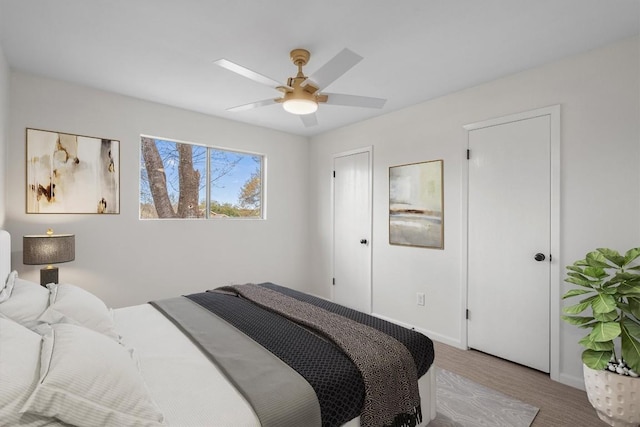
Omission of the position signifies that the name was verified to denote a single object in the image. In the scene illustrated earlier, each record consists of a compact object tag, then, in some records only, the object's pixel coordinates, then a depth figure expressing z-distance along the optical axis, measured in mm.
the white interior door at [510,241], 2635
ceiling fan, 1866
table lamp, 2516
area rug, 2023
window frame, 3536
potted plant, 1829
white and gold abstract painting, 2855
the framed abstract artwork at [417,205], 3346
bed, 990
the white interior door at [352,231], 4107
